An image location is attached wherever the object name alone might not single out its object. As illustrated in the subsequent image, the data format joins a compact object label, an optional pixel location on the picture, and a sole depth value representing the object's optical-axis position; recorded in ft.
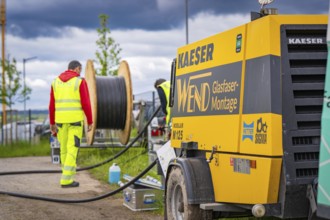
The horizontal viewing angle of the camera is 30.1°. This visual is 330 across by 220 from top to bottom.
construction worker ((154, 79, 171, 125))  37.70
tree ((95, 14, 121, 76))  80.94
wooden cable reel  48.88
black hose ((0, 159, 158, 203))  29.86
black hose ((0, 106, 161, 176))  41.14
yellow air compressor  17.65
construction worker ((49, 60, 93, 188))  36.17
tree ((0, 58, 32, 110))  83.25
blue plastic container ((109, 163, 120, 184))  37.99
